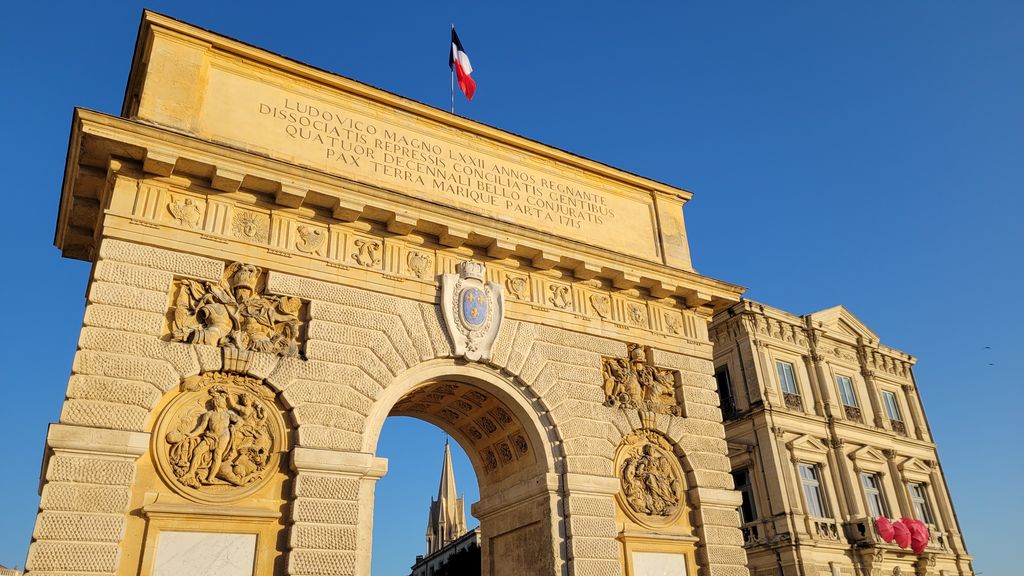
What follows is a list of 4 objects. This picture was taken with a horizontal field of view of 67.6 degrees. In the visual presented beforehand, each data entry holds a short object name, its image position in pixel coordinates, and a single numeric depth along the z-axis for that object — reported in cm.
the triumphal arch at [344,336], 998
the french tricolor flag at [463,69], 1664
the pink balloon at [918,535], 2562
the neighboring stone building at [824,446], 2409
